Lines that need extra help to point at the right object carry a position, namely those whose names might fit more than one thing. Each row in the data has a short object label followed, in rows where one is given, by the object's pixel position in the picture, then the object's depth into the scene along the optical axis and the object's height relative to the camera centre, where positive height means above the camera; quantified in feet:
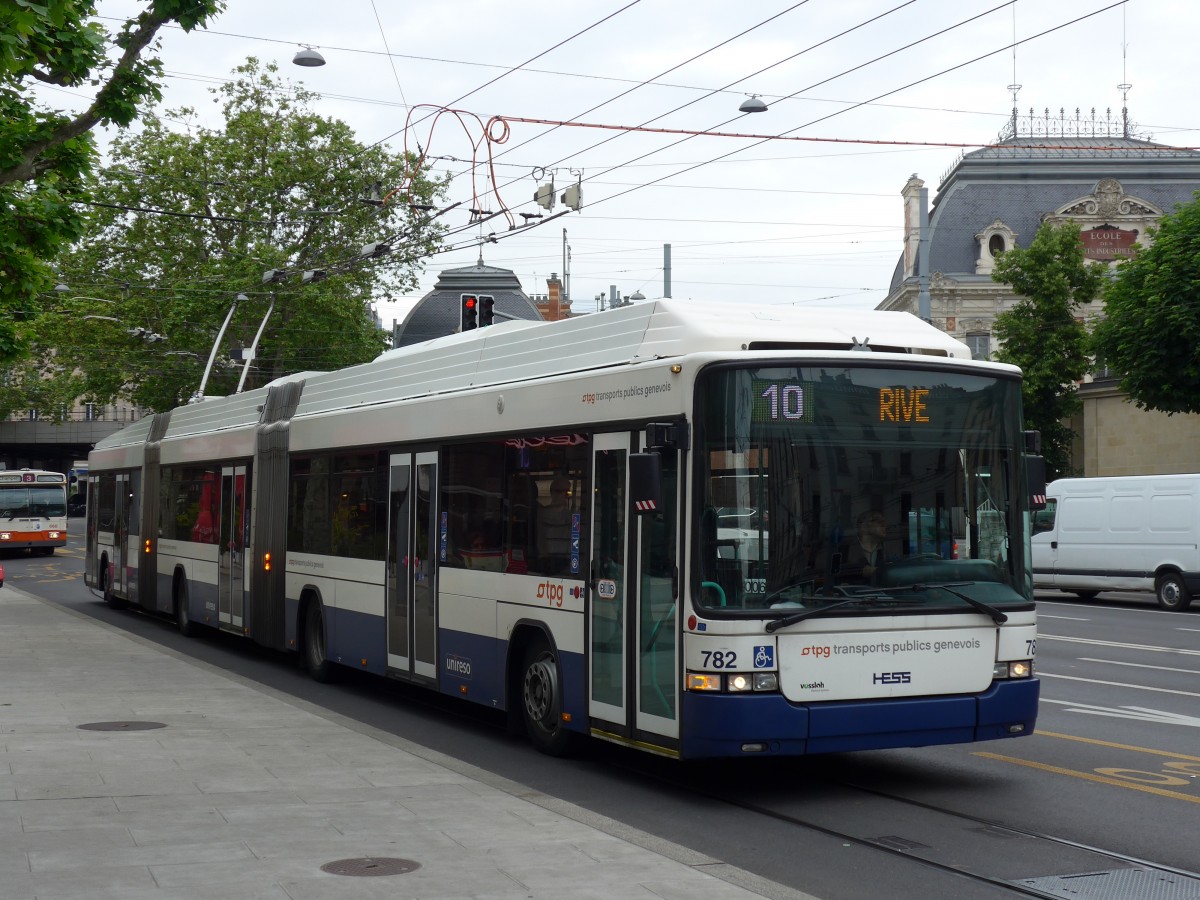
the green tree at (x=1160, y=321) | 111.24 +14.01
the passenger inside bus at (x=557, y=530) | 34.06 -0.52
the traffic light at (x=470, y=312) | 68.33 +8.93
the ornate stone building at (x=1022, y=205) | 226.17 +46.41
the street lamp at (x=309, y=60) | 74.18 +22.16
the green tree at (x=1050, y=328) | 157.69 +18.89
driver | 29.17 -0.87
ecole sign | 224.12 +39.40
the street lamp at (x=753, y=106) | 59.21 +15.81
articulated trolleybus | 28.66 -0.57
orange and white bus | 163.32 +0.02
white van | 89.17 -1.90
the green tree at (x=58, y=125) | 44.34 +12.40
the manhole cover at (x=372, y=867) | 22.36 -5.38
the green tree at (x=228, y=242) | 148.36 +26.92
